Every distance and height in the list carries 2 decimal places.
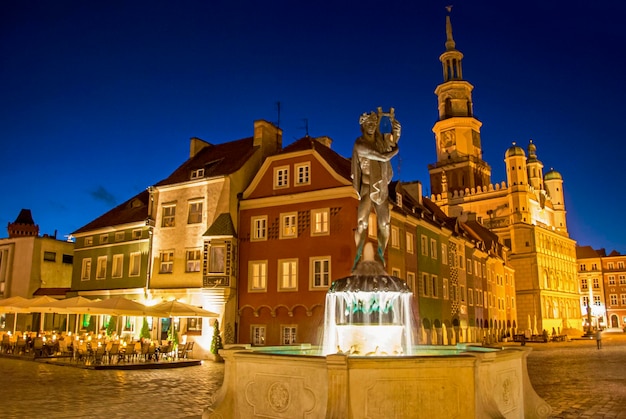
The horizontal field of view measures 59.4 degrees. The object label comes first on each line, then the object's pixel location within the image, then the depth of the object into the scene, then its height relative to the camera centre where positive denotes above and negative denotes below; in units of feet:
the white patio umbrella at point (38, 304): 93.45 +3.40
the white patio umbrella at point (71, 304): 88.12 +3.15
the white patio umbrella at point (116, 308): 85.05 +2.41
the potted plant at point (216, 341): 95.81 -3.04
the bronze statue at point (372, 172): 40.78 +11.13
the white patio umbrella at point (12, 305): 98.15 +3.38
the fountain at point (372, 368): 27.89 -2.39
